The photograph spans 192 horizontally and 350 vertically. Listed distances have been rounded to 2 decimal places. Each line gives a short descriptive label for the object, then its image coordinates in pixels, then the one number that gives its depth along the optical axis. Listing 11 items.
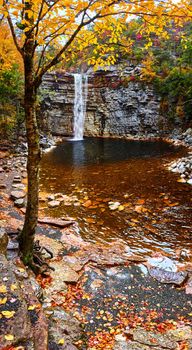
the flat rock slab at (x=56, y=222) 7.43
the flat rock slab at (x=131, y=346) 3.41
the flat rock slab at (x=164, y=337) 3.51
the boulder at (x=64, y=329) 3.11
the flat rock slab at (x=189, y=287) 4.85
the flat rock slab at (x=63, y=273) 4.86
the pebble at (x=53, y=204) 8.94
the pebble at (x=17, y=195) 9.11
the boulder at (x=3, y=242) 4.18
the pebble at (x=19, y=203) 8.52
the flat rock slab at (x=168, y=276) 5.13
